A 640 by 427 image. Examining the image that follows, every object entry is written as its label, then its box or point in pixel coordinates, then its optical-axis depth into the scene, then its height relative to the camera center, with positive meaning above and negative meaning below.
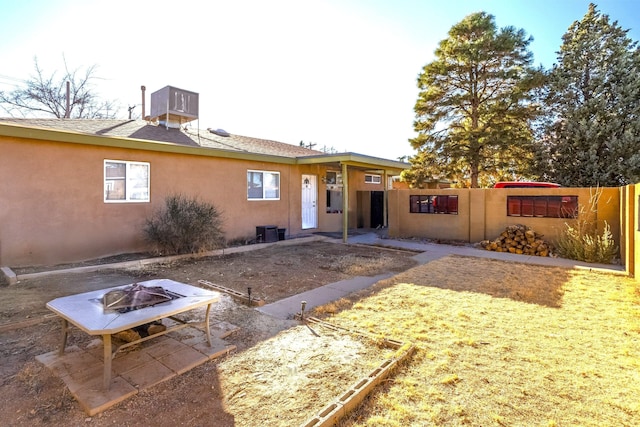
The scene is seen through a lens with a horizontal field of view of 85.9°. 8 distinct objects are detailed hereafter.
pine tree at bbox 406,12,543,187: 15.12 +4.83
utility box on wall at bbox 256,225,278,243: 10.60 -0.81
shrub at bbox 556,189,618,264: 7.92 -0.78
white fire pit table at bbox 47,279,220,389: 2.67 -0.90
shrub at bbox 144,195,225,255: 8.13 -0.49
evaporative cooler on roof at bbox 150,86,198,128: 11.67 +3.52
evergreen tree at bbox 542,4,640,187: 14.41 +4.44
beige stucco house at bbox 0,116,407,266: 6.88 +0.66
